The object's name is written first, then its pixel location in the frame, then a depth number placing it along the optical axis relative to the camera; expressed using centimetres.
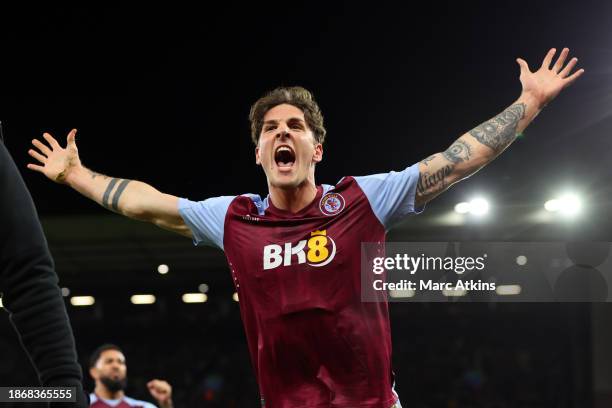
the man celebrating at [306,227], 427
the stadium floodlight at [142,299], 2209
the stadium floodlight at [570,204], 1280
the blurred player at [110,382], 878
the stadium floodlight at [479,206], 1267
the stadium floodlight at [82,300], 2122
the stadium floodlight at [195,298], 2220
